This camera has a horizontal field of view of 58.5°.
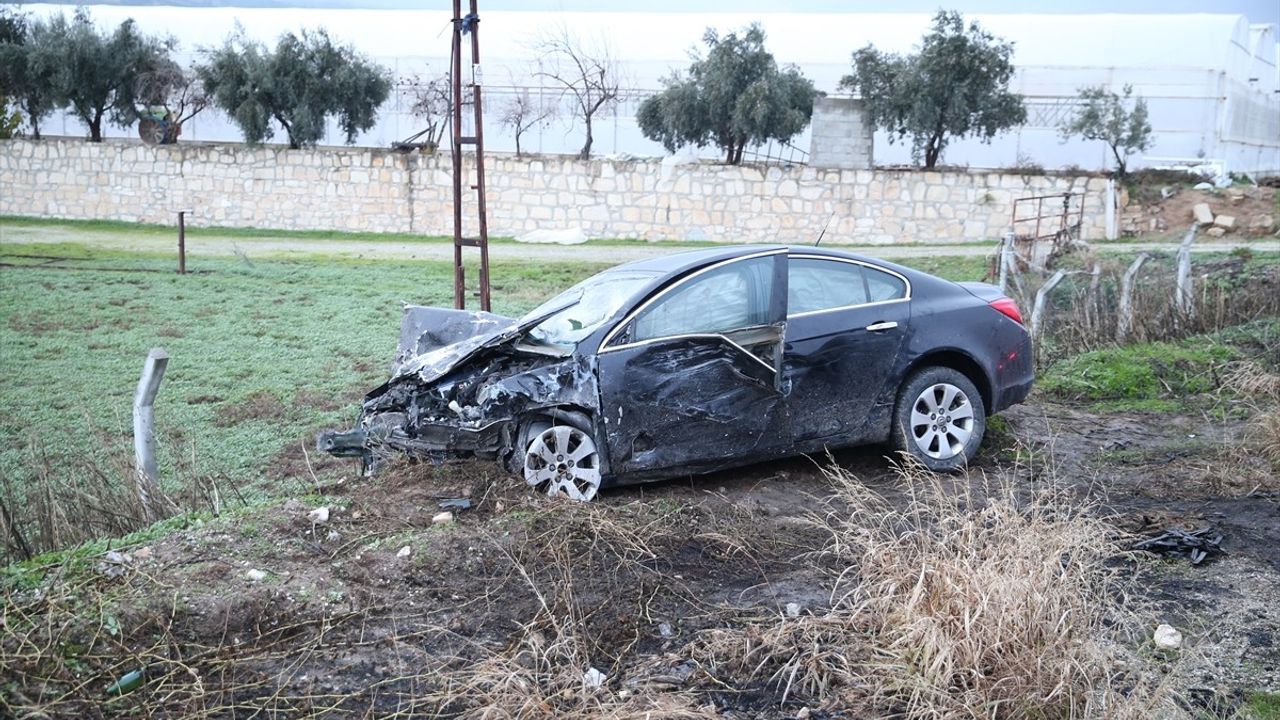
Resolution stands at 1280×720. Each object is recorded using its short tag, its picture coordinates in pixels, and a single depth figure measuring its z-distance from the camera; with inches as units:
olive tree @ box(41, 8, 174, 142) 1275.8
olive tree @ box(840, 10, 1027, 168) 1148.5
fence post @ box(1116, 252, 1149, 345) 489.7
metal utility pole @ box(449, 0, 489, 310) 480.7
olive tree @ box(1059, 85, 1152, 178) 1206.3
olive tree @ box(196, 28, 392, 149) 1222.3
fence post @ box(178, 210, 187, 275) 810.7
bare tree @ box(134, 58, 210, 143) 1295.5
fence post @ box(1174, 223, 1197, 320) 502.9
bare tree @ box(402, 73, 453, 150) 1262.3
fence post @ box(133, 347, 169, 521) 259.1
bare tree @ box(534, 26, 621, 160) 1348.4
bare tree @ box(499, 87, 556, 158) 1346.0
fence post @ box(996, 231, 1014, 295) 548.1
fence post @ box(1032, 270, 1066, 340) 471.8
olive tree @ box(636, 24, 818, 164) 1175.0
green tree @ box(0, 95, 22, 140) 1318.9
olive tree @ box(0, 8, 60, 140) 1279.5
